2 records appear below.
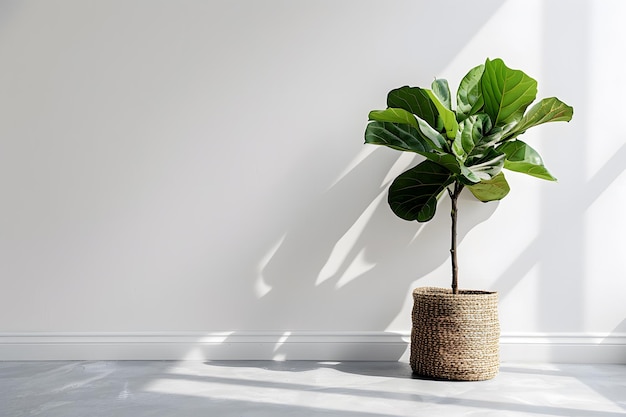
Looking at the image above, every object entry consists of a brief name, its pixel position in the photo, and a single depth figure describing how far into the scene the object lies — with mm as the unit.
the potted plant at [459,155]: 2266
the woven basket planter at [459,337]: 2324
